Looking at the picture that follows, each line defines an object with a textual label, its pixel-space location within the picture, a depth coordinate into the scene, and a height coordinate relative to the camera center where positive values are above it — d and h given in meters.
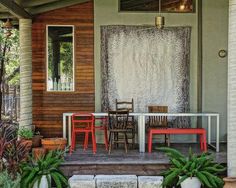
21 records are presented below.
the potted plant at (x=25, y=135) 7.74 -0.83
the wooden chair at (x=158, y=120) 8.55 -0.63
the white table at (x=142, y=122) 7.87 -0.61
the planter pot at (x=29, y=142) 7.40 -0.92
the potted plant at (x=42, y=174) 5.99 -1.18
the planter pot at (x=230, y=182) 5.90 -1.27
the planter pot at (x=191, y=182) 6.04 -1.28
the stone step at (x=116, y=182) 5.89 -1.26
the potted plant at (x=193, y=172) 6.04 -1.17
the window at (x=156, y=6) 9.30 +1.71
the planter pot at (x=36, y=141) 7.94 -0.96
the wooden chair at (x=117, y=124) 7.68 -0.64
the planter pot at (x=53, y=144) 7.50 -0.95
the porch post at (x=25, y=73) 8.49 +0.28
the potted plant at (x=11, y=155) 5.88 -0.91
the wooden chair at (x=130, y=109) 8.27 -0.45
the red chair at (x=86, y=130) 7.76 -0.73
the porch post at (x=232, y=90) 6.36 -0.03
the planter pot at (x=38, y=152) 7.13 -1.05
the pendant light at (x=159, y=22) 8.02 +1.18
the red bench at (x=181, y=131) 7.69 -0.75
